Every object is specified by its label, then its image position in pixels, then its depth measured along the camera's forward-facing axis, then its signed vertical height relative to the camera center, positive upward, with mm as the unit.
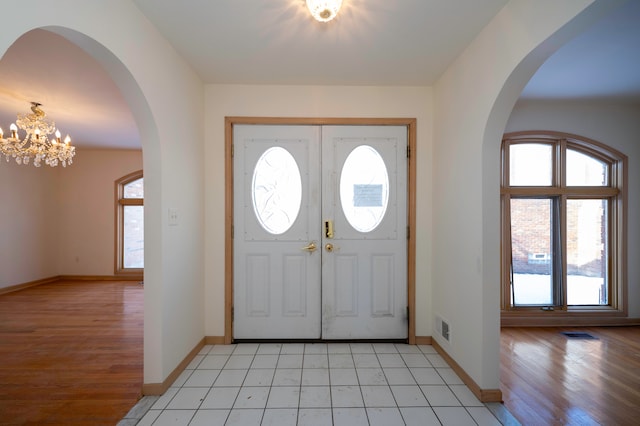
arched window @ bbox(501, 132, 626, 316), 3961 -108
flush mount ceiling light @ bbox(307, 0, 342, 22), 1914 +1265
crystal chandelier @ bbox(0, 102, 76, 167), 3774 +923
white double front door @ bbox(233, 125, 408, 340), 3287 -173
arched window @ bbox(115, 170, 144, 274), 6738 -166
